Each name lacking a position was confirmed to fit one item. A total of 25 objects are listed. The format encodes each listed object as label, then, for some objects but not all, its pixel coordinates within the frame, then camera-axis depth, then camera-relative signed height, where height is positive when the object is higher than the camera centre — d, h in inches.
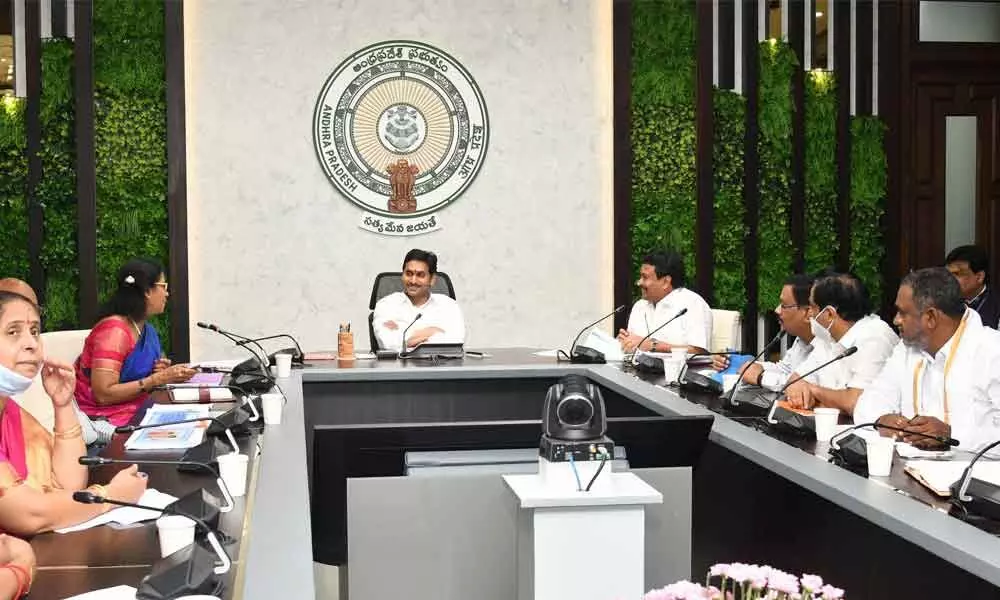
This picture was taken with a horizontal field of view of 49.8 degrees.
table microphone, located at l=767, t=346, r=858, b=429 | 113.0 -16.3
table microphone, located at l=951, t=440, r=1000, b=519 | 77.7 -17.1
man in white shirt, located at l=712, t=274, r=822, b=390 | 167.3 -8.6
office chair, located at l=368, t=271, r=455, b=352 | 222.2 -3.5
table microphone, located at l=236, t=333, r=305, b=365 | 185.6 -15.1
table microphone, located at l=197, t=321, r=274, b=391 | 151.5 -14.0
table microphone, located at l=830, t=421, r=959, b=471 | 95.5 -16.7
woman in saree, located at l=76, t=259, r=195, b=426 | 161.5 -12.7
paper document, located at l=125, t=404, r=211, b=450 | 107.5 -17.1
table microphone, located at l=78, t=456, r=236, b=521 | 82.0 -16.0
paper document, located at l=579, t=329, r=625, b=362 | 195.0 -14.1
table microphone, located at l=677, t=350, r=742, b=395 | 147.2 -16.0
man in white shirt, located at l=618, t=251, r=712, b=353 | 221.0 -8.2
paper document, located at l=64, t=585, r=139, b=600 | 60.6 -18.3
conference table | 68.4 -18.8
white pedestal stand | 88.6 -22.7
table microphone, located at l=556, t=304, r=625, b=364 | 189.9 -15.6
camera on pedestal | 91.2 -14.5
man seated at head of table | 212.7 -8.3
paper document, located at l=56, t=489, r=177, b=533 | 78.7 -18.2
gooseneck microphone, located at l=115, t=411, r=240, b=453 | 103.4 -16.2
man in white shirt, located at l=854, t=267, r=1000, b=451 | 124.0 -10.5
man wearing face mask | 150.9 -9.7
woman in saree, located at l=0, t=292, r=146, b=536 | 76.6 -15.0
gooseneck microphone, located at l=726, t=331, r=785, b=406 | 131.1 -15.2
